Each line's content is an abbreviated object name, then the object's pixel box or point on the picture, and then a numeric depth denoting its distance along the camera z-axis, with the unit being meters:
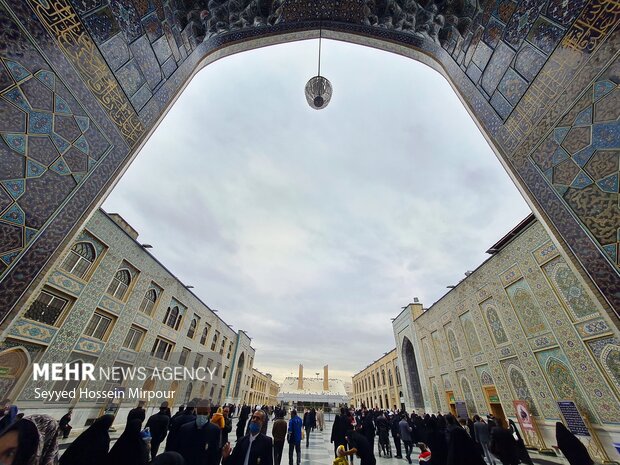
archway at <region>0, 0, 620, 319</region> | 2.32
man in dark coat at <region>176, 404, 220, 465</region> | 2.71
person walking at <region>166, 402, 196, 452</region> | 4.08
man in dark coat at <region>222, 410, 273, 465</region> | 2.59
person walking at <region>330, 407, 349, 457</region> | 5.33
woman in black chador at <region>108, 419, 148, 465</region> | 2.43
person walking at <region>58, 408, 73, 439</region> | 7.09
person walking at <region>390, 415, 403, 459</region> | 7.04
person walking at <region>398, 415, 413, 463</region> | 6.73
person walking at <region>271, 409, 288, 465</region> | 4.50
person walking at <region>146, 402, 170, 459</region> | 4.37
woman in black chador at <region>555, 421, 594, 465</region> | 3.26
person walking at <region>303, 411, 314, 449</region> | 8.33
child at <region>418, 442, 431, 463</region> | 3.73
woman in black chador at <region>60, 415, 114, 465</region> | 2.20
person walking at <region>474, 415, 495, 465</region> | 5.98
